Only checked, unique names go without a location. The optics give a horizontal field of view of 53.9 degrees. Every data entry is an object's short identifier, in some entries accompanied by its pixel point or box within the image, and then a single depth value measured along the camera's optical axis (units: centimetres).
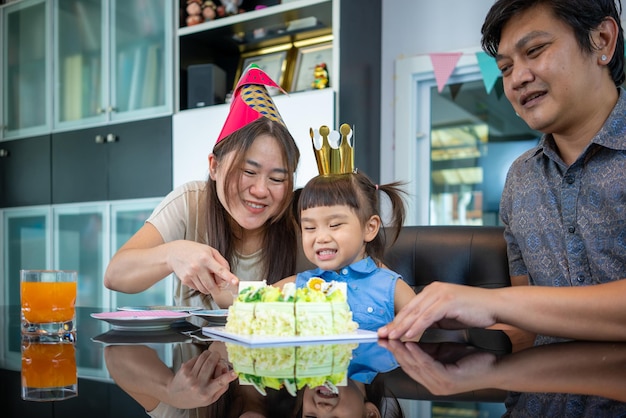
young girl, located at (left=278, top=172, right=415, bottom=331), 138
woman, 148
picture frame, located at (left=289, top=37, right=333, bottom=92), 325
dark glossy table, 49
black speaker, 342
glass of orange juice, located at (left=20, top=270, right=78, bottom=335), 98
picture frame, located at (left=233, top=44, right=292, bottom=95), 340
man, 126
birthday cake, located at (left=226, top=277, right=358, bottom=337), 83
